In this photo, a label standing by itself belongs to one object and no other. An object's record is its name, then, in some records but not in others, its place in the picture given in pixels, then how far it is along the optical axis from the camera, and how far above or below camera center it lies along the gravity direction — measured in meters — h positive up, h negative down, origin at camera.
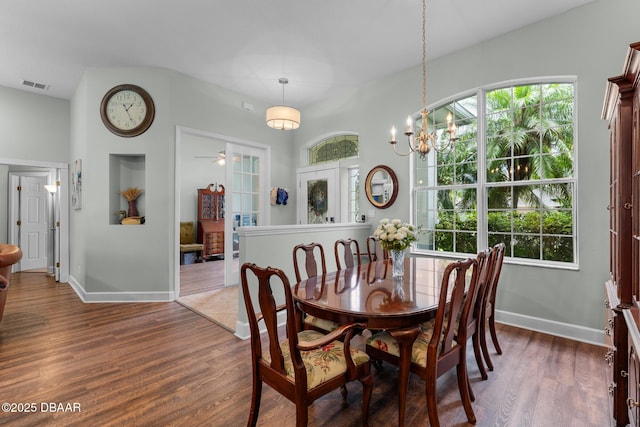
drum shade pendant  3.94 +1.27
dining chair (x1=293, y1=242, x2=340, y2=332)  2.25 -0.52
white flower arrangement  2.35 -0.16
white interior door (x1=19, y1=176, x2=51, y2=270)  6.16 -0.14
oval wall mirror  4.36 +0.43
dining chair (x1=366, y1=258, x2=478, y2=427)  1.64 -0.79
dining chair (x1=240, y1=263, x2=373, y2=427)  1.45 -0.78
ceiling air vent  4.65 +2.02
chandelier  2.45 +0.67
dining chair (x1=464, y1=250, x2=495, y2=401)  1.94 -0.64
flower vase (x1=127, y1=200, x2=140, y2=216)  4.51 +0.09
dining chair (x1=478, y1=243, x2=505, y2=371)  2.33 -0.69
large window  3.16 +0.44
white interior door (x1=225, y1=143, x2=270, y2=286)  5.07 +0.38
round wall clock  4.29 +1.48
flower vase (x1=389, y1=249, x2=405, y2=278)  2.45 -0.38
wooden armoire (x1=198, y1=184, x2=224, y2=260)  7.84 -0.15
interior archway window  5.14 +1.17
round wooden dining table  1.63 -0.51
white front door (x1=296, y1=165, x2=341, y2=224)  5.31 +0.37
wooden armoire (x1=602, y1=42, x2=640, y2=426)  1.47 -0.10
